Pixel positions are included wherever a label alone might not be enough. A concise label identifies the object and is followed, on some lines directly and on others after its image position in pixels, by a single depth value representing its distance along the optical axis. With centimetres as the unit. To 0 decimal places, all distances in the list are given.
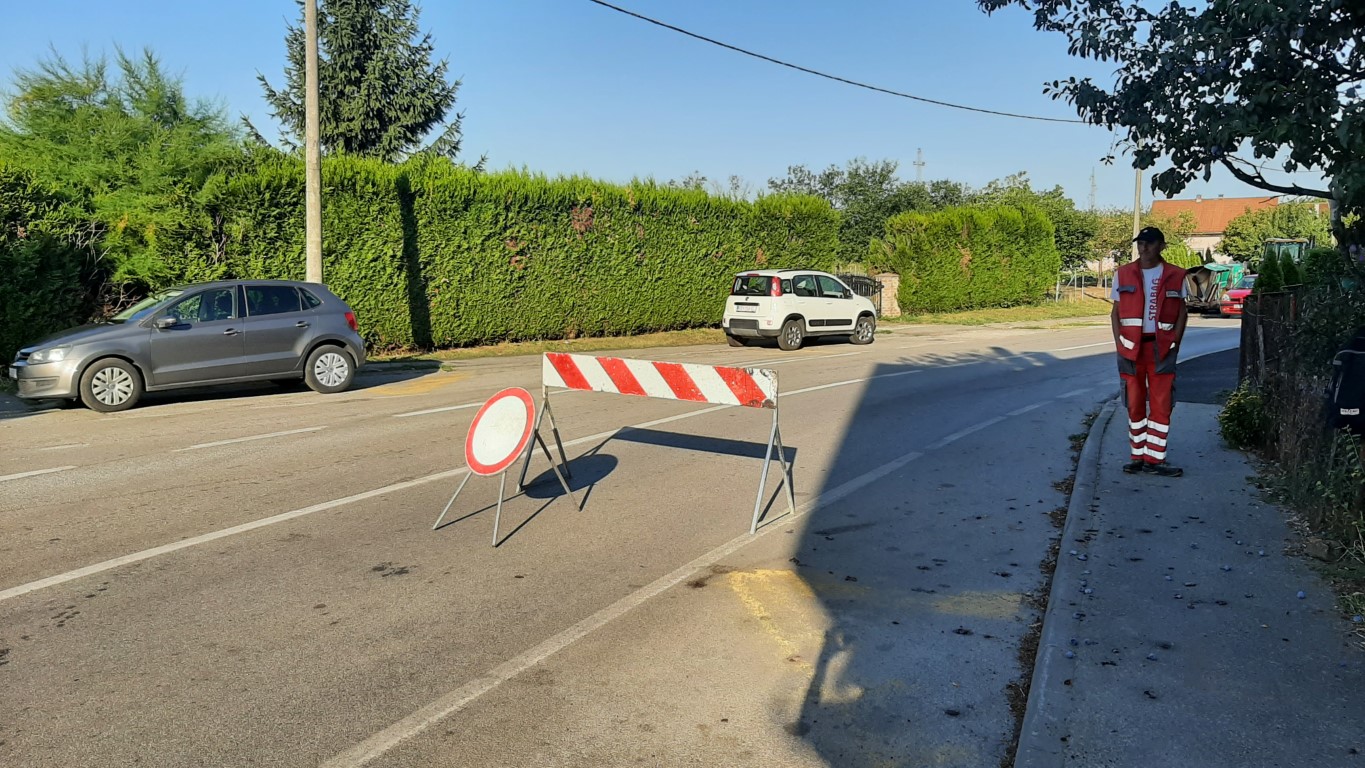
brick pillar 3375
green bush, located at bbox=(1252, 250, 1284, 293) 1273
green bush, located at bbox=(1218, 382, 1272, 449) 831
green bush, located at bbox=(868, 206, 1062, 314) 3409
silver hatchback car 1129
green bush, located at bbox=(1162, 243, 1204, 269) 4078
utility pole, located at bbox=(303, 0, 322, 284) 1580
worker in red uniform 754
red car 3553
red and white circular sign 631
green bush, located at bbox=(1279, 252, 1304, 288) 1169
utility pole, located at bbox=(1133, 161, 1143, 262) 4159
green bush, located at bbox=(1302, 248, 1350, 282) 659
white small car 2102
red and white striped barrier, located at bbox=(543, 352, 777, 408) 645
